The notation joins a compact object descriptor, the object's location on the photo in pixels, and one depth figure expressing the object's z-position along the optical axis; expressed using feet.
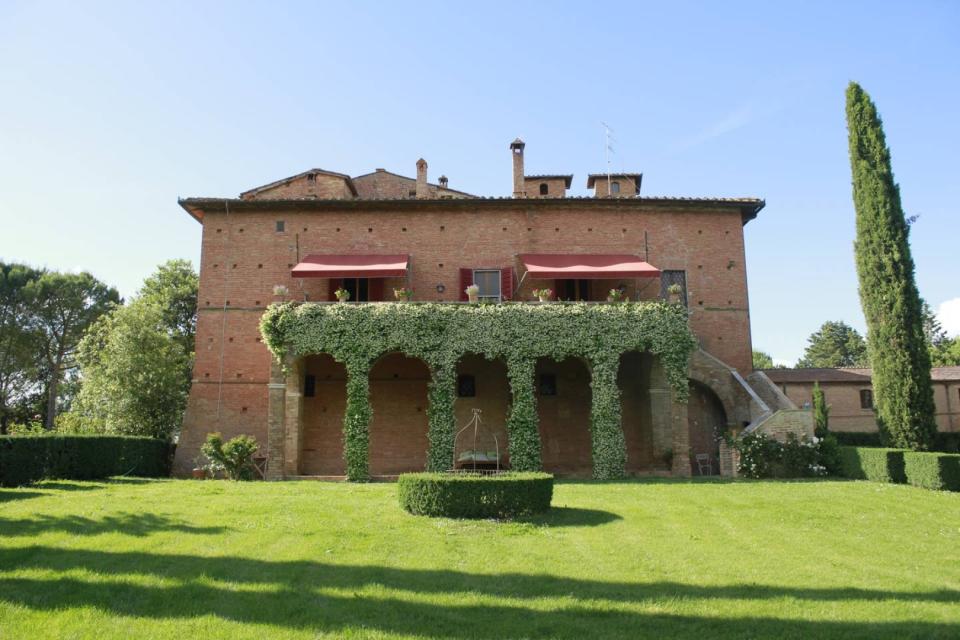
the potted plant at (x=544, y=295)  74.64
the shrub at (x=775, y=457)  64.90
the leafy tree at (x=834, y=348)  252.01
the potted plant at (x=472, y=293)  73.92
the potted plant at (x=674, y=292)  74.95
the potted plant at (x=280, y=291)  72.54
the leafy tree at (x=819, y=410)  82.67
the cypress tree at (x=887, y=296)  66.85
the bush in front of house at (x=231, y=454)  67.05
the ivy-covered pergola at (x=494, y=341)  69.26
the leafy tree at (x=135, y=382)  90.33
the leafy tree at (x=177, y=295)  125.90
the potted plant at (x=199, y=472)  73.36
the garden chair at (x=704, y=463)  79.84
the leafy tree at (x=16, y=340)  128.36
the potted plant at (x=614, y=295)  74.38
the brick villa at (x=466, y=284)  80.12
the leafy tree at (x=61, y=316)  132.77
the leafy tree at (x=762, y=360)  274.20
